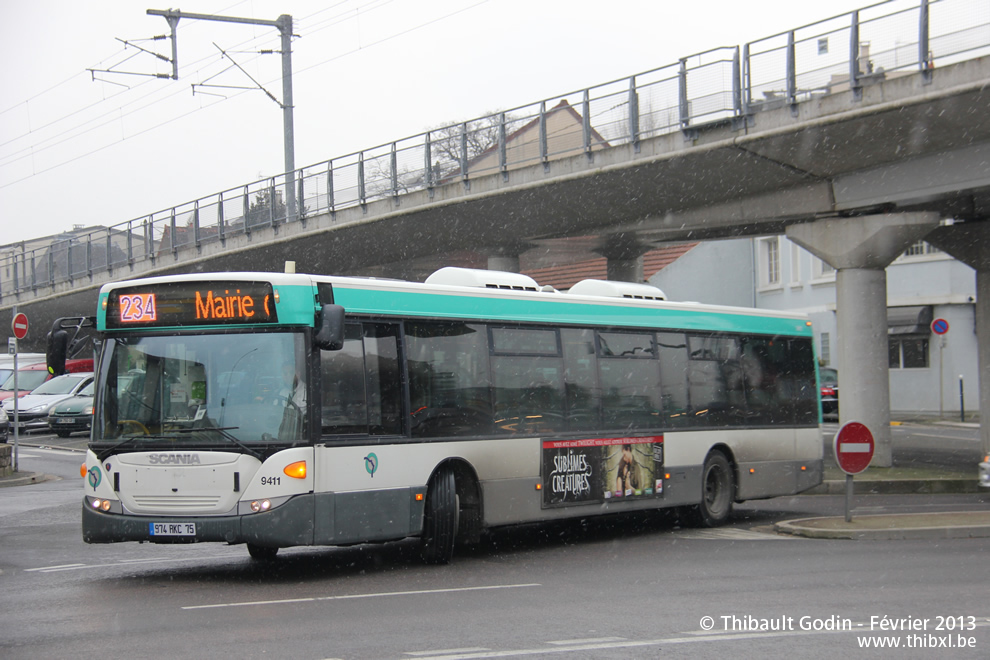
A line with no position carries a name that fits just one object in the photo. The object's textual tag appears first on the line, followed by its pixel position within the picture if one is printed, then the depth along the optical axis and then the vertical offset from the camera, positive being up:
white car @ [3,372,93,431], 35.72 -0.14
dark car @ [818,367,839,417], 40.53 -0.82
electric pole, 29.89 +8.47
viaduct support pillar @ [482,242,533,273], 33.19 +3.57
